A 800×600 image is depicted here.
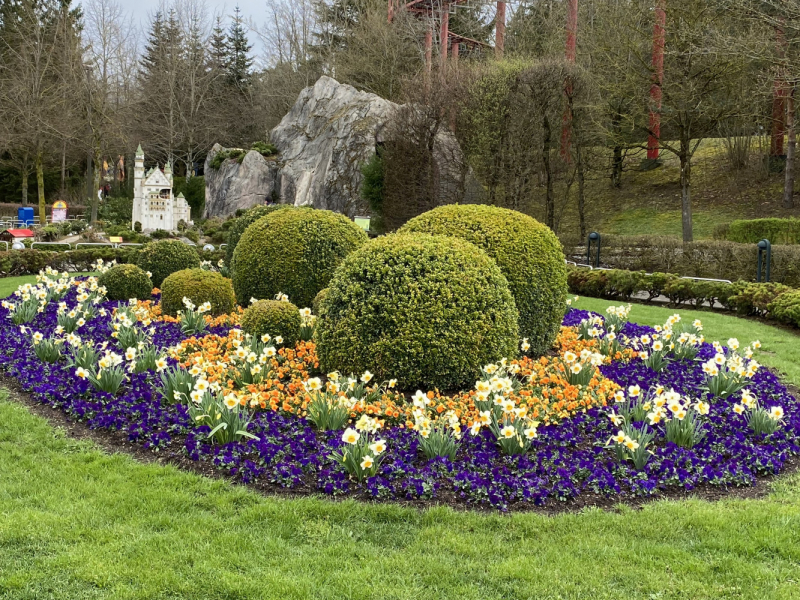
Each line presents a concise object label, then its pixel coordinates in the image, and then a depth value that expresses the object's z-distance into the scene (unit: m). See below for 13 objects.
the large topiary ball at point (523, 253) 6.52
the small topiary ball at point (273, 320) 6.90
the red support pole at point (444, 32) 27.45
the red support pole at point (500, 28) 26.31
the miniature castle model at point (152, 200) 25.22
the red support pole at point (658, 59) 19.98
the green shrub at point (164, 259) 11.17
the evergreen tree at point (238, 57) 46.00
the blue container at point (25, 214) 30.36
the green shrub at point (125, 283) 10.20
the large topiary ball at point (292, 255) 8.49
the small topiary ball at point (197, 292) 8.81
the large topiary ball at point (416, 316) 5.33
